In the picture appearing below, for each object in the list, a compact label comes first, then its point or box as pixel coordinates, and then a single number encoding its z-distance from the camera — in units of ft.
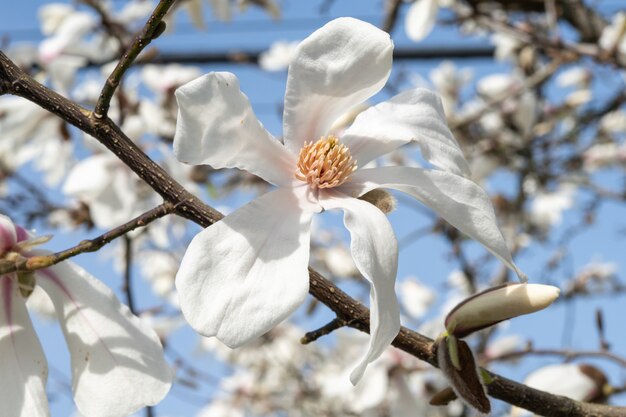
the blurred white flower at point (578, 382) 3.44
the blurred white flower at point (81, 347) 2.38
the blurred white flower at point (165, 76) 7.95
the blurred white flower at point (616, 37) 6.68
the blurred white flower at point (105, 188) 5.45
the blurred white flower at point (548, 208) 11.34
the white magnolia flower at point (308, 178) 1.95
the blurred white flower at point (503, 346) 7.04
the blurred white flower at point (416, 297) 9.05
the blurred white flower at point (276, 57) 10.57
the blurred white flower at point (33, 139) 5.73
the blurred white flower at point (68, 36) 6.16
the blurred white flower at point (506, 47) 9.08
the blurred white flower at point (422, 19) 6.49
